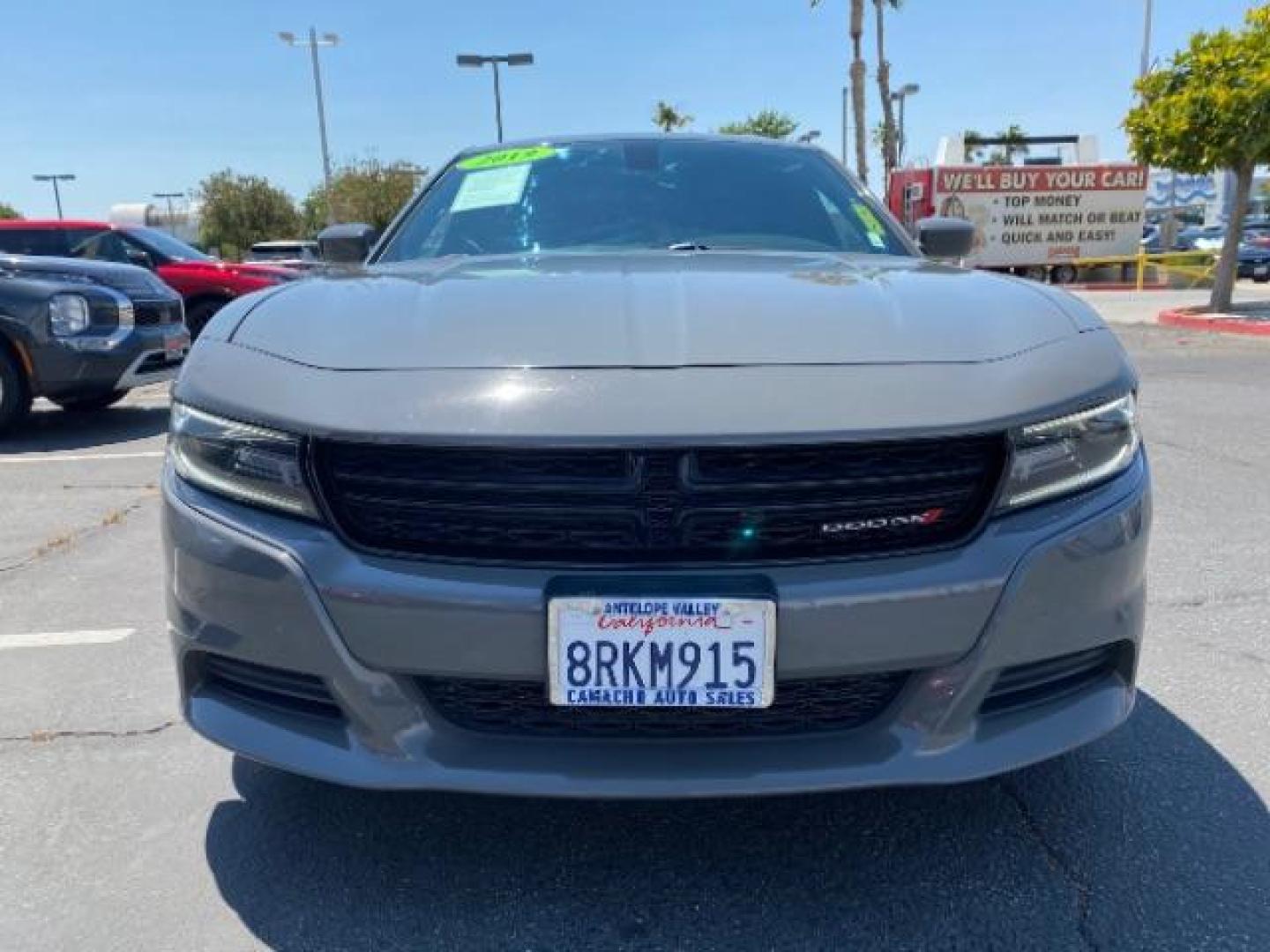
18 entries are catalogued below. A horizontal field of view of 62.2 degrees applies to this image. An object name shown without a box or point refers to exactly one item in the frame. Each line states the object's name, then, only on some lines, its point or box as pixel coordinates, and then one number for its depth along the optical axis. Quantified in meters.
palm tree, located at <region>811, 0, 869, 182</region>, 30.20
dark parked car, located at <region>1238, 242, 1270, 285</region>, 27.22
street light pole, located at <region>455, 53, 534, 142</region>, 26.41
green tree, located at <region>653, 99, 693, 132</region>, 53.12
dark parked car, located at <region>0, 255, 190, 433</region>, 7.09
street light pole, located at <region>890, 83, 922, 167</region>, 43.50
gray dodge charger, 1.73
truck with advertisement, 26.02
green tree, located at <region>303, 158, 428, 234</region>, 47.59
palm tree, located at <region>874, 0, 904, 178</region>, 33.22
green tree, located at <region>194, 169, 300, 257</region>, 57.88
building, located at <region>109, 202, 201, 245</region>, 57.69
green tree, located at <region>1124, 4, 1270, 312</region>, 14.32
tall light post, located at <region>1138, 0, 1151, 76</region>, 39.00
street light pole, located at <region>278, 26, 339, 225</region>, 34.81
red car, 10.78
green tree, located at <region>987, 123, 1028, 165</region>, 54.06
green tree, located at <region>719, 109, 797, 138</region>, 53.41
